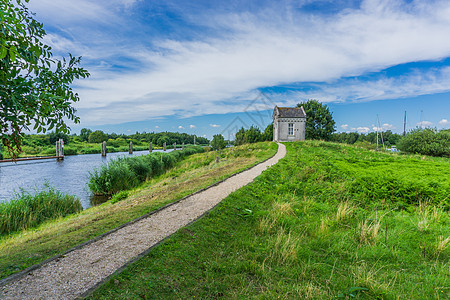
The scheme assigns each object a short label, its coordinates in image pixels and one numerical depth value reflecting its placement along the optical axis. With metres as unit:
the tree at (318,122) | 44.88
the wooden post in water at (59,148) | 42.09
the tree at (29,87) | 2.31
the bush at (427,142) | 24.50
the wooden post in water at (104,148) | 53.56
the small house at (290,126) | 38.41
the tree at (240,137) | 60.81
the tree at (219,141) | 48.97
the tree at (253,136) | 63.28
